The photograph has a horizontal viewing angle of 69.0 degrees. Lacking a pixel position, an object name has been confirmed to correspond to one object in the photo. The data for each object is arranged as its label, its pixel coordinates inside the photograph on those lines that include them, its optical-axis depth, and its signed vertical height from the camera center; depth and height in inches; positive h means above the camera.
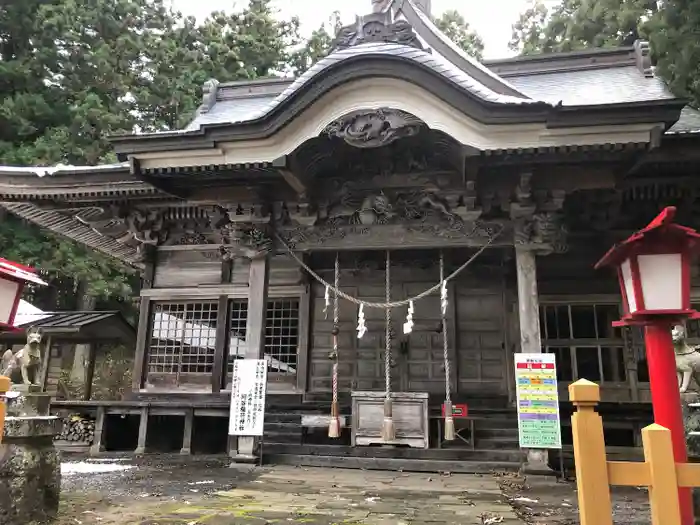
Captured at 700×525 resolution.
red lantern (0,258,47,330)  148.3 +26.9
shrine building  271.6 +100.5
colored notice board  261.7 -6.1
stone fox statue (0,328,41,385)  305.9 +10.3
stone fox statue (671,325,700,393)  222.8 +13.4
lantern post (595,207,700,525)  122.1 +23.6
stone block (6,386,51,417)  175.3 -7.7
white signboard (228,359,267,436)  296.5 -7.2
